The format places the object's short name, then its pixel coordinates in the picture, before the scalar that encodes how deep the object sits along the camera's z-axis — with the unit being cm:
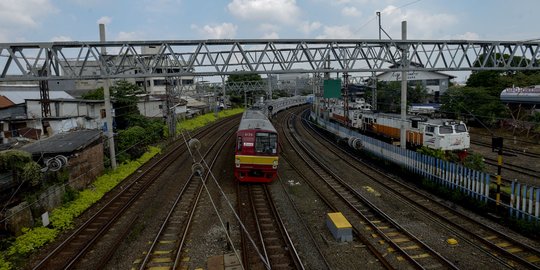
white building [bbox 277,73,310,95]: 9509
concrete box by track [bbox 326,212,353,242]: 1015
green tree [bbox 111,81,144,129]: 2908
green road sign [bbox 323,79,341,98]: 3133
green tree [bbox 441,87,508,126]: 3173
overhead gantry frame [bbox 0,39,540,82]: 1427
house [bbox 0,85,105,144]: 2178
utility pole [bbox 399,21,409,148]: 1794
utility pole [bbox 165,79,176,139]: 3084
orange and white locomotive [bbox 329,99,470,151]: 1975
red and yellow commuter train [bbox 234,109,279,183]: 1554
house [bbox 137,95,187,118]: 3641
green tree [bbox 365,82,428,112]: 4659
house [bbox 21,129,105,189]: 1407
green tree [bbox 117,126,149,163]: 2183
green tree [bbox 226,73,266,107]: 7281
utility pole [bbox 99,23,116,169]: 1739
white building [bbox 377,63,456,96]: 5828
